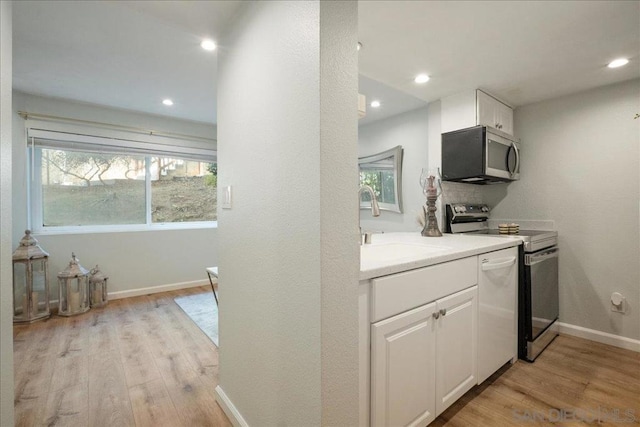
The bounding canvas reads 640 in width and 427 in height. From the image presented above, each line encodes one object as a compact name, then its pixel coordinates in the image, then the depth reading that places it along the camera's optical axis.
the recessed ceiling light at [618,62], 1.99
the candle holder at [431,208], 2.30
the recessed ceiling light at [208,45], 2.00
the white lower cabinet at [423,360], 1.13
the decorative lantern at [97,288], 3.27
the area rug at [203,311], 2.67
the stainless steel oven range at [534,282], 2.10
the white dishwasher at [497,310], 1.71
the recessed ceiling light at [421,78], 2.21
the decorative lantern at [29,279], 2.82
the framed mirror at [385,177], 2.65
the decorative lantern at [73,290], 3.02
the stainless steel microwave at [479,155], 2.36
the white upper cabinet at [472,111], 2.42
